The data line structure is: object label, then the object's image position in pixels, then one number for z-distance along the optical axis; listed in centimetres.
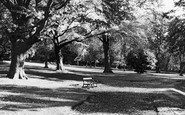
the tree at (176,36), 3143
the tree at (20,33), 2313
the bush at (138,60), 4717
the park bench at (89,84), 2276
